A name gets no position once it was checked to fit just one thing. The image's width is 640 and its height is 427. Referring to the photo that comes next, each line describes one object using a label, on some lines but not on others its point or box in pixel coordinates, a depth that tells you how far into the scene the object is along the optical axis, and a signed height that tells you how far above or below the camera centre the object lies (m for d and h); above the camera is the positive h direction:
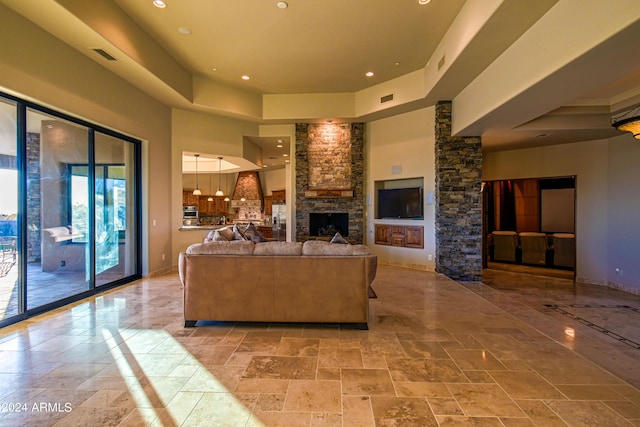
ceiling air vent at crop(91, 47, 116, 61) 4.06 +2.18
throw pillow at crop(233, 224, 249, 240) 5.11 -0.40
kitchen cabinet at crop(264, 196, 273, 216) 12.72 +0.24
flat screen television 6.71 +0.17
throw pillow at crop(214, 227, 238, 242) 4.63 -0.36
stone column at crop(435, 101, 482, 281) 6.03 +0.18
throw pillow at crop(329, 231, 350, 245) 4.09 -0.40
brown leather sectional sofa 3.24 -0.78
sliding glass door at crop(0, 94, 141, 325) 3.48 +0.03
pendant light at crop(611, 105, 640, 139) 4.00 +1.18
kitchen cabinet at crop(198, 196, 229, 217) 12.55 +0.20
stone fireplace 7.46 +0.82
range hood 12.87 +0.72
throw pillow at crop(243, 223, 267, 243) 5.45 -0.44
